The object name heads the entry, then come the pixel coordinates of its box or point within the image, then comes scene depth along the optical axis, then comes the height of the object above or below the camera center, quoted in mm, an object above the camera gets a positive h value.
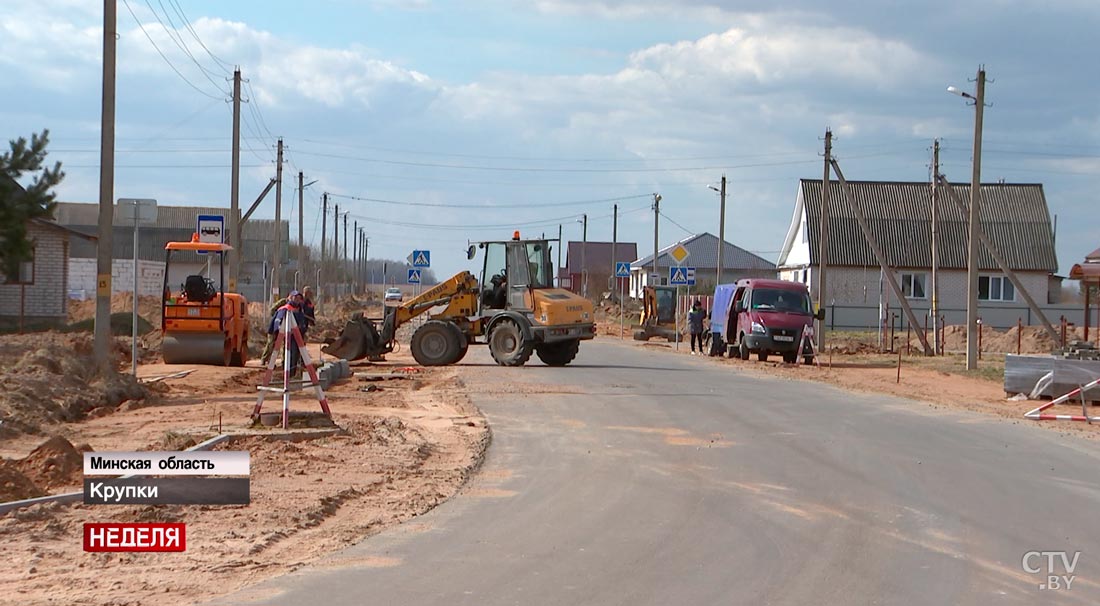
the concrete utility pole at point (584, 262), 99219 +3398
